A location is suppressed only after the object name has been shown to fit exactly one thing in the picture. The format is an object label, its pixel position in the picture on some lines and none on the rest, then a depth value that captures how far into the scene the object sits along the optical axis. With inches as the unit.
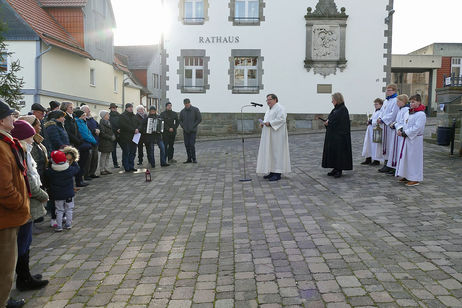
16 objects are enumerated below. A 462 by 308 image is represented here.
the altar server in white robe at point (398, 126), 366.1
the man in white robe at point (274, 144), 387.2
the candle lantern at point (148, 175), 397.0
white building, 920.9
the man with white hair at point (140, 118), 497.1
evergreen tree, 392.8
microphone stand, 382.4
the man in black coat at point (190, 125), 519.2
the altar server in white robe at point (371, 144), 452.1
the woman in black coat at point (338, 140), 386.9
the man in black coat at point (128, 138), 466.3
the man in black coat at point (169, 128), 522.9
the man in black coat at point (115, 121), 476.6
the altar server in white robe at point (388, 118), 408.0
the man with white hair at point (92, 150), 410.9
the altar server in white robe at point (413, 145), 342.3
